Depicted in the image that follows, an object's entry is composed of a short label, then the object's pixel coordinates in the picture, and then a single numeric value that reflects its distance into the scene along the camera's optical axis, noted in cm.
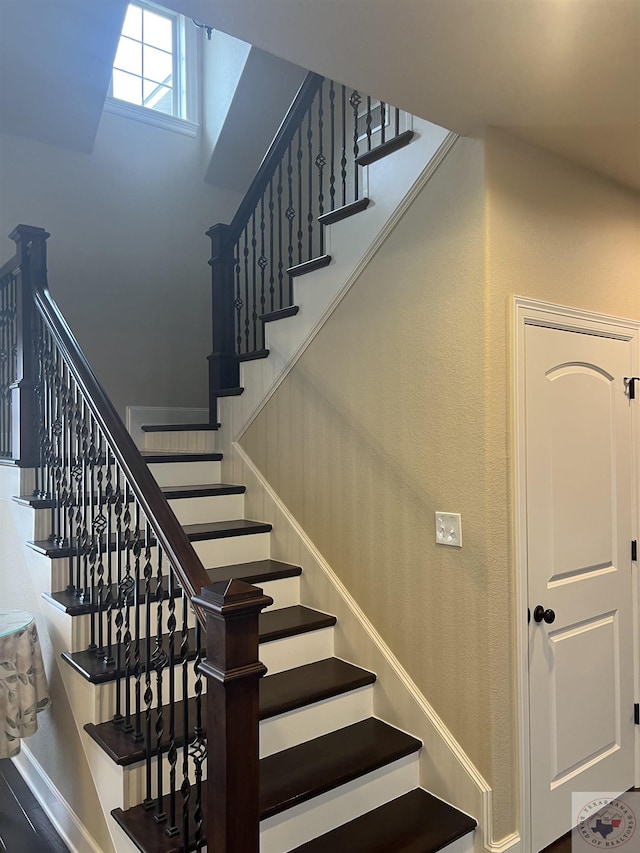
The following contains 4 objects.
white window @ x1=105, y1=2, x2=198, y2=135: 475
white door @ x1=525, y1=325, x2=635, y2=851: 239
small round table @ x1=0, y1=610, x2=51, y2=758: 252
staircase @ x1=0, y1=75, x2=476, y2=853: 163
